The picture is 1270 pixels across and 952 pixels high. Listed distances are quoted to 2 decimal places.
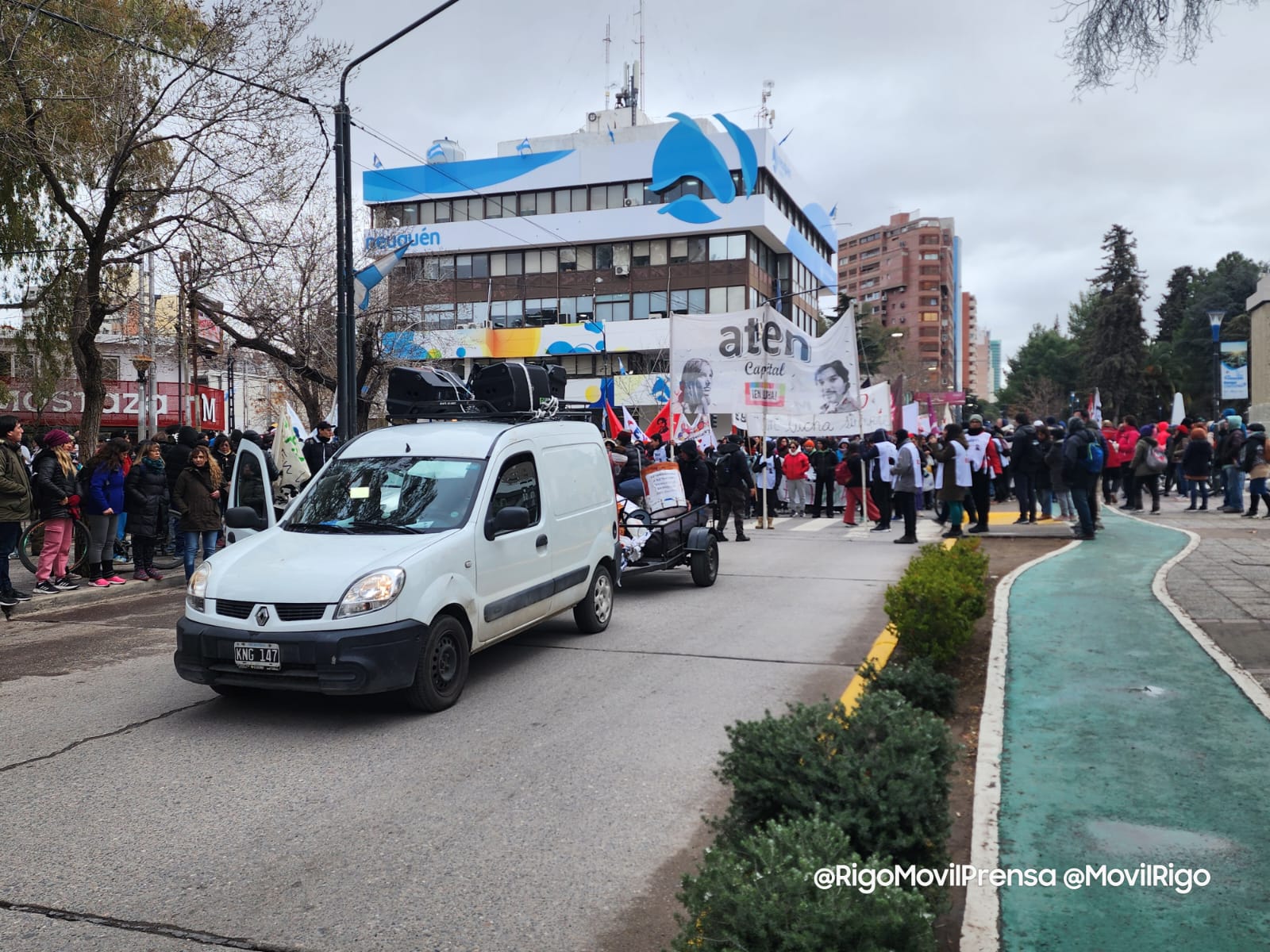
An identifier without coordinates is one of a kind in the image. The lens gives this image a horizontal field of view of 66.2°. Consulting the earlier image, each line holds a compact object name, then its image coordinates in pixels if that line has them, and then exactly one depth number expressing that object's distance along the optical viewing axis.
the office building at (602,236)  59.12
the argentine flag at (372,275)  14.93
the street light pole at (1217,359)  38.00
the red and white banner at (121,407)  32.31
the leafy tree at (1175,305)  79.44
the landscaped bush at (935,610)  6.99
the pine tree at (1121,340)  66.88
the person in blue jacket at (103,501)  11.66
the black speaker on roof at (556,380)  11.76
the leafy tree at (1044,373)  83.69
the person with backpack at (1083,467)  13.36
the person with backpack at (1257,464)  17.11
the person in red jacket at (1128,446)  20.47
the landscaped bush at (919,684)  5.68
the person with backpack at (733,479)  16.59
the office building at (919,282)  145.25
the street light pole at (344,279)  13.32
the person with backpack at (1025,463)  17.09
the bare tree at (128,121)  13.23
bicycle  11.87
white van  5.86
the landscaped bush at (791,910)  2.48
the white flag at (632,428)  20.19
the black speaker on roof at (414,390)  10.20
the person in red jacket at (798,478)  22.70
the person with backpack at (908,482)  16.02
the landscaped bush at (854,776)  3.41
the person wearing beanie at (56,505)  10.87
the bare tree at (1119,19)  5.52
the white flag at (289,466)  13.58
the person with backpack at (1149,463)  19.08
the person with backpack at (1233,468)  18.84
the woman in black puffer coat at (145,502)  11.84
